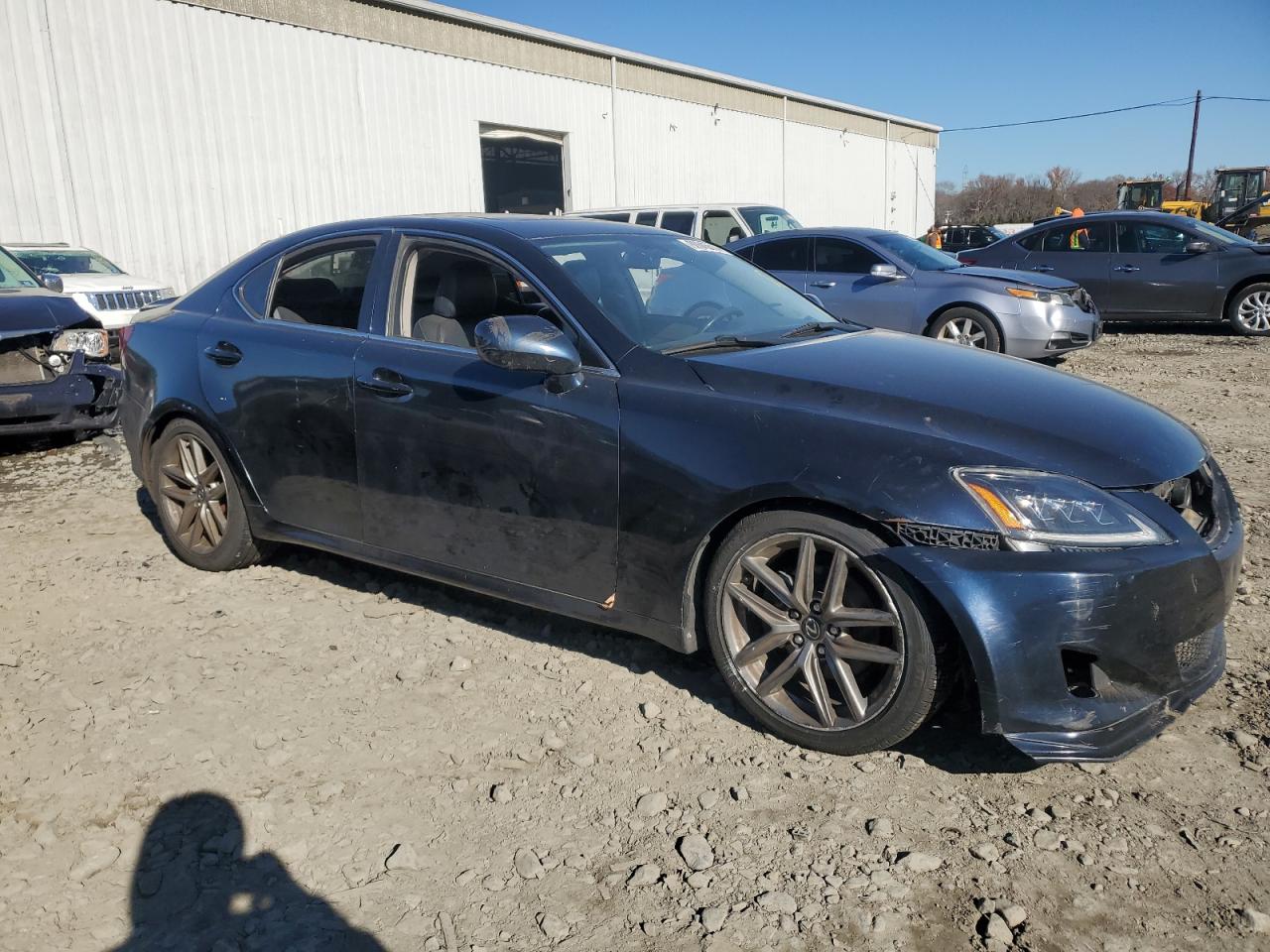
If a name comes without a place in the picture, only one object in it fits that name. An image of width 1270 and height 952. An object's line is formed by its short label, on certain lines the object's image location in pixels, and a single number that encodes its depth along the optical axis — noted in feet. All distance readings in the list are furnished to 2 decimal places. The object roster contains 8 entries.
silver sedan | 32.17
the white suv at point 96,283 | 36.91
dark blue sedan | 8.64
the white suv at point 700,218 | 42.39
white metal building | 48.96
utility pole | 148.39
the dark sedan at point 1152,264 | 39.32
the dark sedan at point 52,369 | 22.68
